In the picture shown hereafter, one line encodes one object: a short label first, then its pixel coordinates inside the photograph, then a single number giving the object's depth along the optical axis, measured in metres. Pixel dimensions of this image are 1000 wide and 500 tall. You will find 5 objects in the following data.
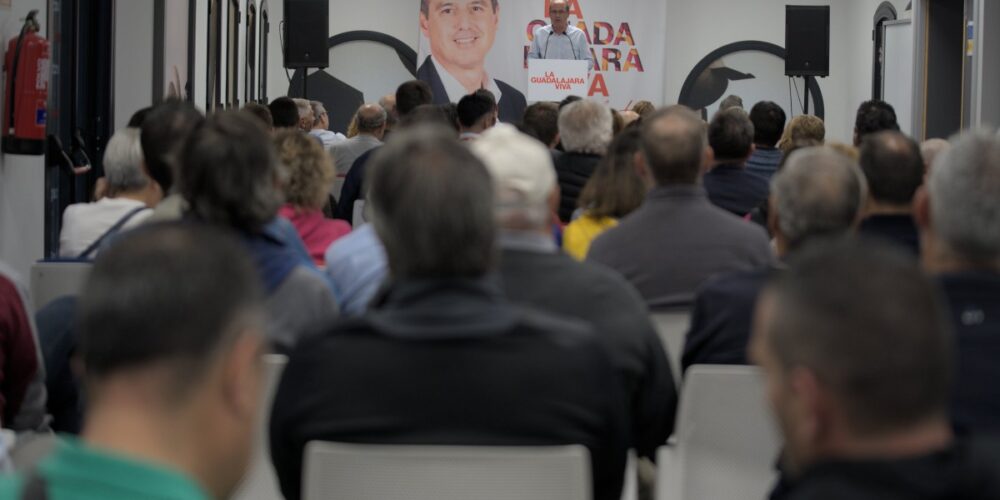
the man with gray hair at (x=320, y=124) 9.14
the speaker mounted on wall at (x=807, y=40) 13.46
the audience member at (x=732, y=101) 9.35
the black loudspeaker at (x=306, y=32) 13.05
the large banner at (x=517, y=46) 16.02
